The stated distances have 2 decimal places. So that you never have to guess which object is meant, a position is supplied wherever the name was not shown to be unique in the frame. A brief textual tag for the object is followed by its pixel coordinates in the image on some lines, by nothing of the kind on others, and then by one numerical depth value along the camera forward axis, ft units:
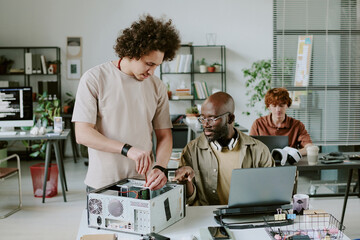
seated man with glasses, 7.16
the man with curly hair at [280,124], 12.37
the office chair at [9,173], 12.90
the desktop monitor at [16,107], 15.66
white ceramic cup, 6.20
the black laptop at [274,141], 10.51
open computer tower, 5.14
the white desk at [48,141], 14.44
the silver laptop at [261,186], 5.49
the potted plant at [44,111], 18.04
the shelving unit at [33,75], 22.47
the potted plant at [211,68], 22.00
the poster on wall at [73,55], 22.70
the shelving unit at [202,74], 22.68
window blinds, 16.89
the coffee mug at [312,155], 10.43
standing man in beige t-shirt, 5.95
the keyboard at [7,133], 15.14
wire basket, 5.25
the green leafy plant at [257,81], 21.72
